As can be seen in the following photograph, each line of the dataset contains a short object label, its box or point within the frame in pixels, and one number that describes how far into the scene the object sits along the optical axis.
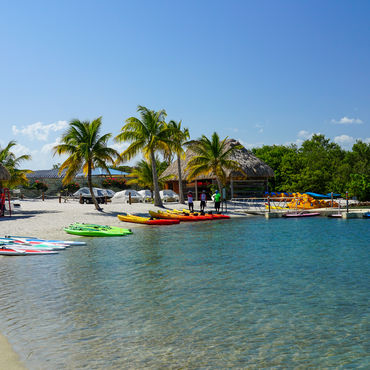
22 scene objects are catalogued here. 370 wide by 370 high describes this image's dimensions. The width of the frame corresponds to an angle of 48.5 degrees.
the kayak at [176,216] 26.11
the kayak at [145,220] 24.45
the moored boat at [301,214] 28.30
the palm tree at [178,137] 30.88
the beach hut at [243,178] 39.03
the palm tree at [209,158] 33.44
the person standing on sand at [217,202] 28.94
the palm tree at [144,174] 42.25
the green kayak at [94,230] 19.48
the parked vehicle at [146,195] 40.19
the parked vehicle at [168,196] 38.88
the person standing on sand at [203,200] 29.40
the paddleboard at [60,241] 16.02
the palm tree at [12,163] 33.56
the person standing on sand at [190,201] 29.94
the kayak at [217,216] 27.48
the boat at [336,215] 26.95
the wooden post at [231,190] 38.64
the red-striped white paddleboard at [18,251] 14.20
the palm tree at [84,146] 28.42
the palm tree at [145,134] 30.05
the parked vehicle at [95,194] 38.25
